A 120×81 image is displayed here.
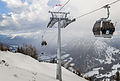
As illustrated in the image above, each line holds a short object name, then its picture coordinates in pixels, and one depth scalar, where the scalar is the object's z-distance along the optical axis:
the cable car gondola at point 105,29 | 7.41
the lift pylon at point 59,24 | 15.73
